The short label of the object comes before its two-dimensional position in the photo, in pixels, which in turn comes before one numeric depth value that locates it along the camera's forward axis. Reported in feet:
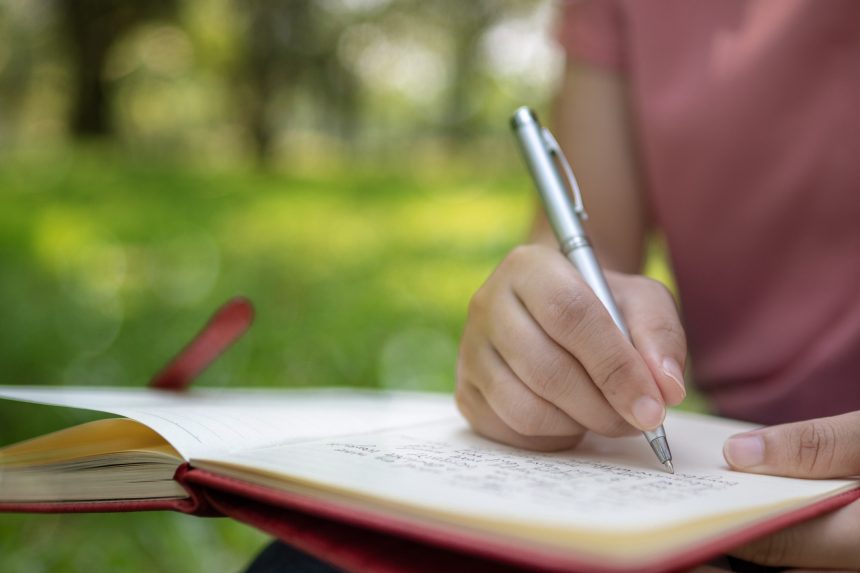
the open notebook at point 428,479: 1.32
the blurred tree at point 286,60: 29.68
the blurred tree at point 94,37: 26.00
